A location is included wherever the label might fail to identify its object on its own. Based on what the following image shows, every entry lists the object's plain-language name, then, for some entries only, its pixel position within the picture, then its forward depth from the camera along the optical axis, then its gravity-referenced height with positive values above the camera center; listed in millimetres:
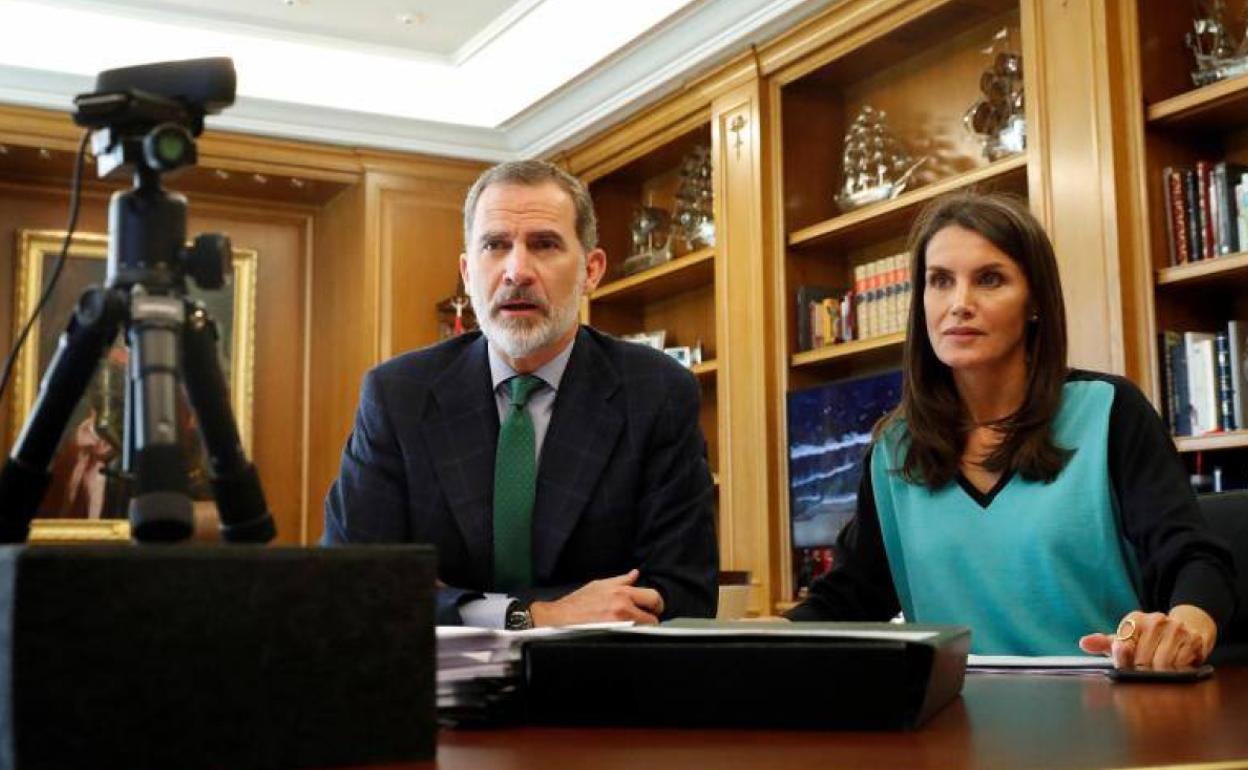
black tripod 618 +100
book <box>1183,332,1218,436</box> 3385 +370
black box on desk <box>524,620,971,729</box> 771 -79
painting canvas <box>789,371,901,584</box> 4454 +303
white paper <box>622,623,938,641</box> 792 -54
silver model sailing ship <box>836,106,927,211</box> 4695 +1295
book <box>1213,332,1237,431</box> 3357 +356
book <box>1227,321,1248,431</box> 3340 +411
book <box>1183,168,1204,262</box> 3520 +815
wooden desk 666 -108
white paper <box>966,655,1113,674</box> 1320 -123
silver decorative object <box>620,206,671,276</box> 5758 +1288
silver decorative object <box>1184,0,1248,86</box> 3582 +1292
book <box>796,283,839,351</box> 4871 +807
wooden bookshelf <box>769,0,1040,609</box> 4422 +1377
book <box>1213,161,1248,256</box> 3434 +827
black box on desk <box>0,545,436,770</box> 580 -48
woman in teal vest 1773 +73
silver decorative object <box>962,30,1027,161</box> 4098 +1305
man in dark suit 1969 +140
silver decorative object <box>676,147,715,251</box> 5469 +1356
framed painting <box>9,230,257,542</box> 5746 +583
